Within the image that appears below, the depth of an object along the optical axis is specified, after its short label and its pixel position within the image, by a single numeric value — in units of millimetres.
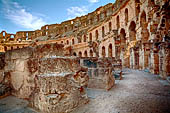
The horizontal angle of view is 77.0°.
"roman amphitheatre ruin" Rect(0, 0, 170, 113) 2270
